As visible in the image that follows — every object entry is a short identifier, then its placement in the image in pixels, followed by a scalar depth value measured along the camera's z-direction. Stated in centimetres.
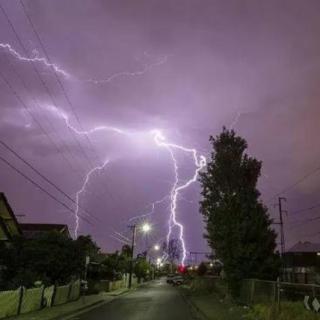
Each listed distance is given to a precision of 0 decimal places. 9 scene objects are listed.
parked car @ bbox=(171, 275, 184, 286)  5283
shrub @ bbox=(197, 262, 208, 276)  6025
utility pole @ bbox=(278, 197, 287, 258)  3997
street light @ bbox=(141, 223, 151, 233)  5241
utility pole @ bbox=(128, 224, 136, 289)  4299
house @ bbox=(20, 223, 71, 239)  4059
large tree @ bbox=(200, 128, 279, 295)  2035
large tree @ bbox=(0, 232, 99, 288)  2128
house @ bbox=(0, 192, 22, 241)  2800
